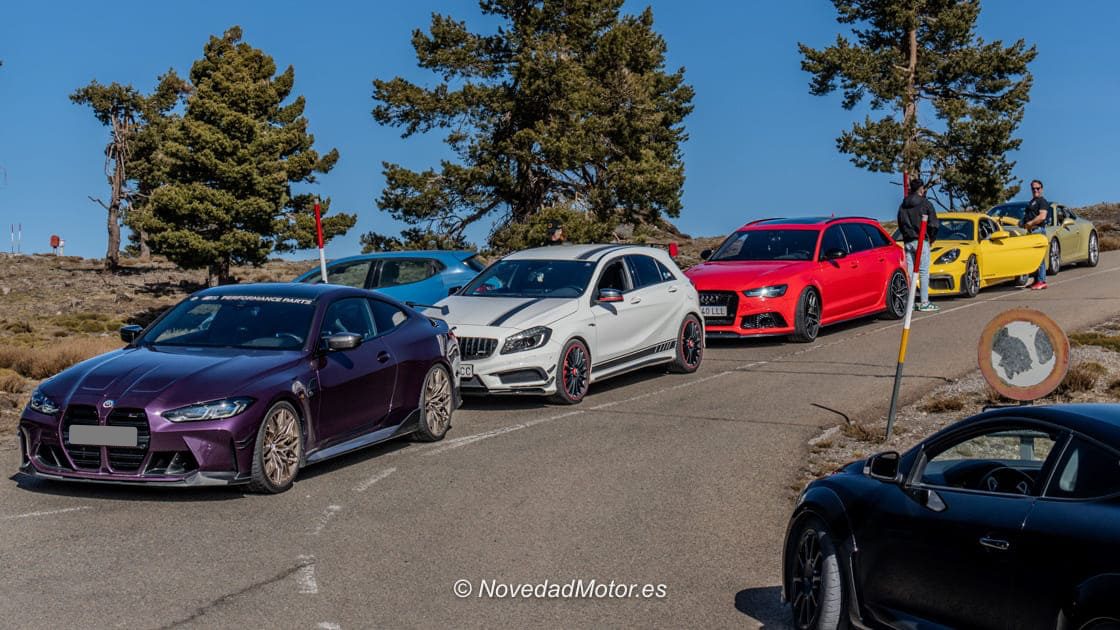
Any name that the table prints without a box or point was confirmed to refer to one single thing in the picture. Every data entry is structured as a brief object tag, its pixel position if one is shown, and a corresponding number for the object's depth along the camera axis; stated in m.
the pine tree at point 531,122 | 37.69
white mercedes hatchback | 13.77
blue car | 19.20
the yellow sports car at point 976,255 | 24.56
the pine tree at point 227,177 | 44.03
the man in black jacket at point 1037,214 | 25.60
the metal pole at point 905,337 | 11.14
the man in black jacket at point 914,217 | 19.42
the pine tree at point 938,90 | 46.56
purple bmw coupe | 8.87
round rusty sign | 10.52
